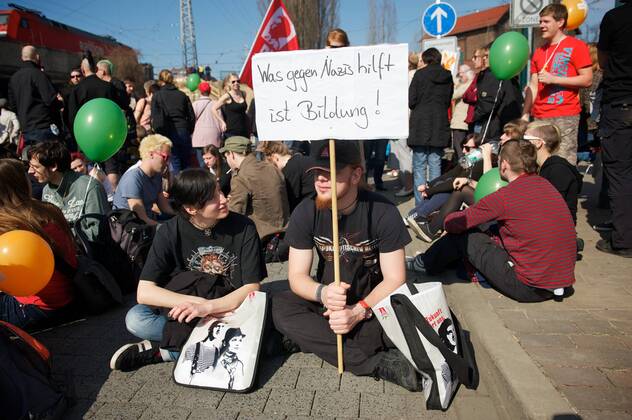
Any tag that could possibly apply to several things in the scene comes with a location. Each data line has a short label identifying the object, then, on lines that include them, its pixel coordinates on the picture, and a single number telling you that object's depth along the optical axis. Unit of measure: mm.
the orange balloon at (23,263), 2564
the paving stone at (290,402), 2527
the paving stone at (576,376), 2372
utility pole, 53088
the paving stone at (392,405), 2458
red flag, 6117
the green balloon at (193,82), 13562
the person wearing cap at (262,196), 4945
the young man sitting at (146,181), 4742
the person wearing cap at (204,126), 8312
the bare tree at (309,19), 28211
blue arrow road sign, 9328
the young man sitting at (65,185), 4078
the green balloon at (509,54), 5359
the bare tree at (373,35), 52044
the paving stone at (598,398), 2182
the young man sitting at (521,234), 3287
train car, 13695
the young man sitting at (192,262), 2930
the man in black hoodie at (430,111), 6266
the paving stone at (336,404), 2488
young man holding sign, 2771
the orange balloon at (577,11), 7309
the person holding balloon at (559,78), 4629
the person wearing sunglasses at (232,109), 8297
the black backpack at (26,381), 2268
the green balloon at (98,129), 4574
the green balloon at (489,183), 4211
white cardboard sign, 2523
